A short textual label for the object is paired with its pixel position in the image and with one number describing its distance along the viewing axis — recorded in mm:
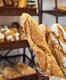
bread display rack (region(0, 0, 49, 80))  2547
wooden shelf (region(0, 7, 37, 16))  2549
